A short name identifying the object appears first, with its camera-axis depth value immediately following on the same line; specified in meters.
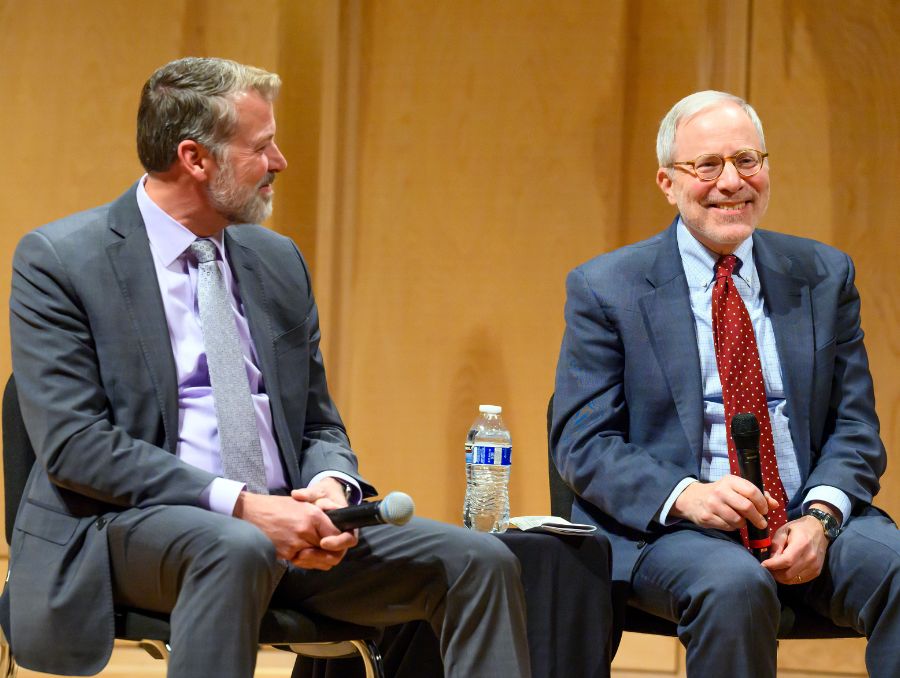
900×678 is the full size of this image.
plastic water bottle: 5.78
